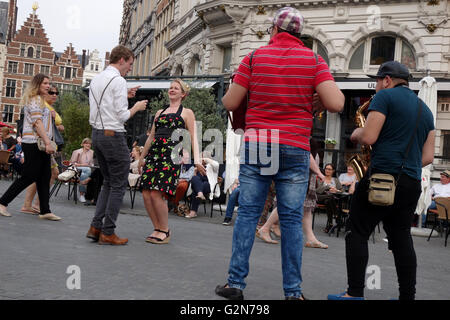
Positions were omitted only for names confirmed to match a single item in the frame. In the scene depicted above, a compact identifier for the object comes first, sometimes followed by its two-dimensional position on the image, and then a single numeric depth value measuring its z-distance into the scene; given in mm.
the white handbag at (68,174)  11445
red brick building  71125
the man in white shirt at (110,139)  5973
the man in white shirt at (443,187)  12445
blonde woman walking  7566
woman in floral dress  6348
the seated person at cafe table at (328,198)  10203
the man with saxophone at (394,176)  3971
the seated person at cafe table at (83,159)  12039
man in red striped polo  3820
